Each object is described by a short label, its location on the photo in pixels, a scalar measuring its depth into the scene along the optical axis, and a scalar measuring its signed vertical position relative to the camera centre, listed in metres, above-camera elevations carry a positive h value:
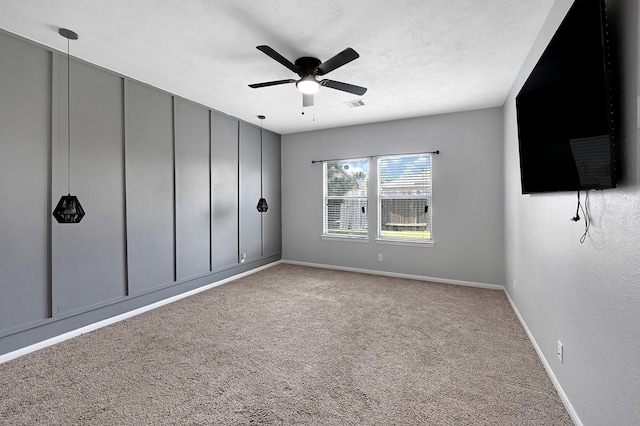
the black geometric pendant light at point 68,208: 2.43 +0.08
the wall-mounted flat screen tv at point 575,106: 1.22 +0.56
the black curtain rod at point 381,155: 4.60 +1.05
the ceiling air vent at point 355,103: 4.01 +1.61
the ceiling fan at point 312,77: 2.54 +1.30
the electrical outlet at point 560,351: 1.91 -0.94
